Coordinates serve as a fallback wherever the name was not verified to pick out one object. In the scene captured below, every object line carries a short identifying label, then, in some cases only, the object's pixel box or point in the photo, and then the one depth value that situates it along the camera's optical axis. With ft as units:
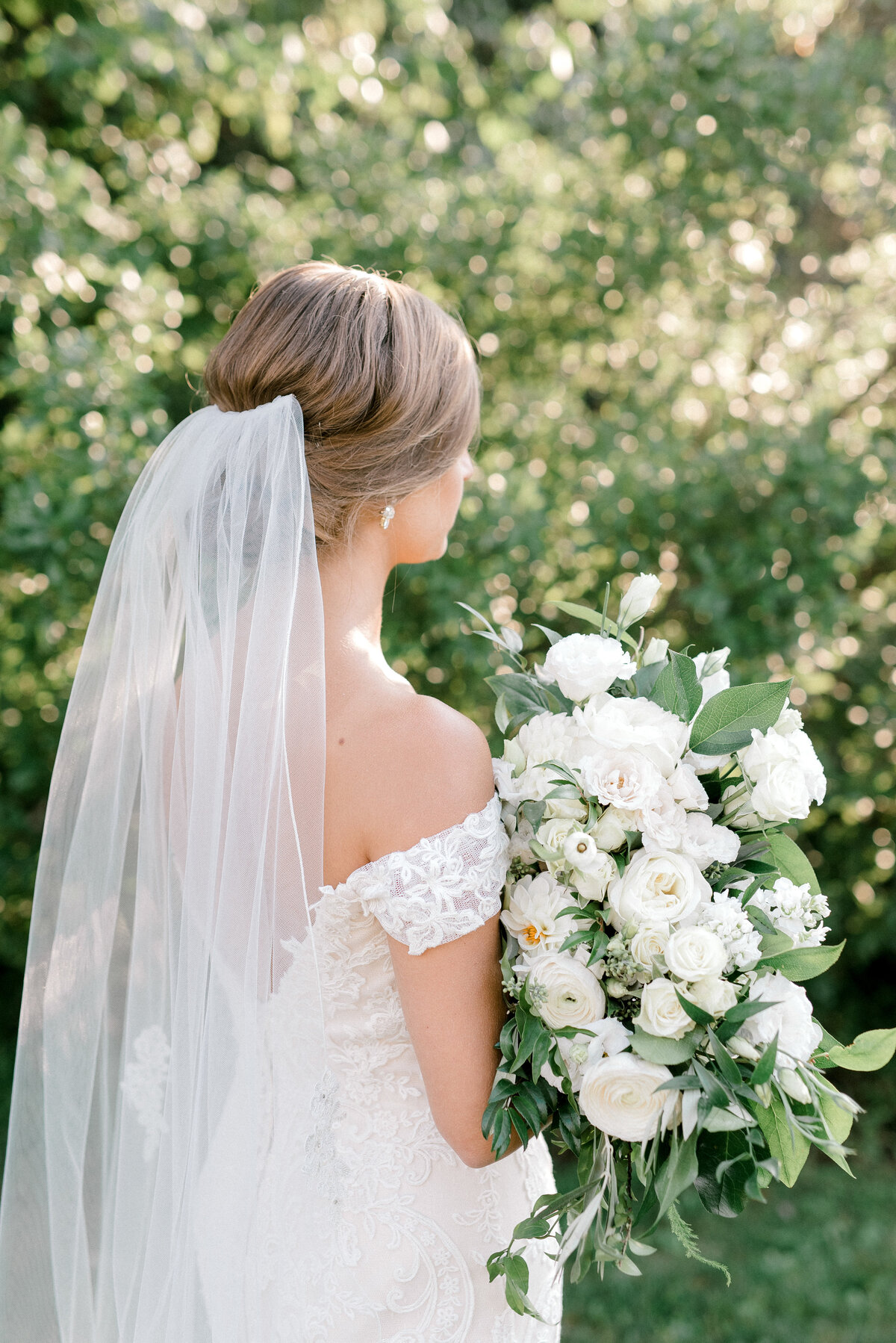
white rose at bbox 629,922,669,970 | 4.76
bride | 5.10
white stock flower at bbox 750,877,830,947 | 4.91
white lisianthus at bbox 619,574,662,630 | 5.78
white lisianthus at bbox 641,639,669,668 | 5.73
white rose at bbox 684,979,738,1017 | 4.65
